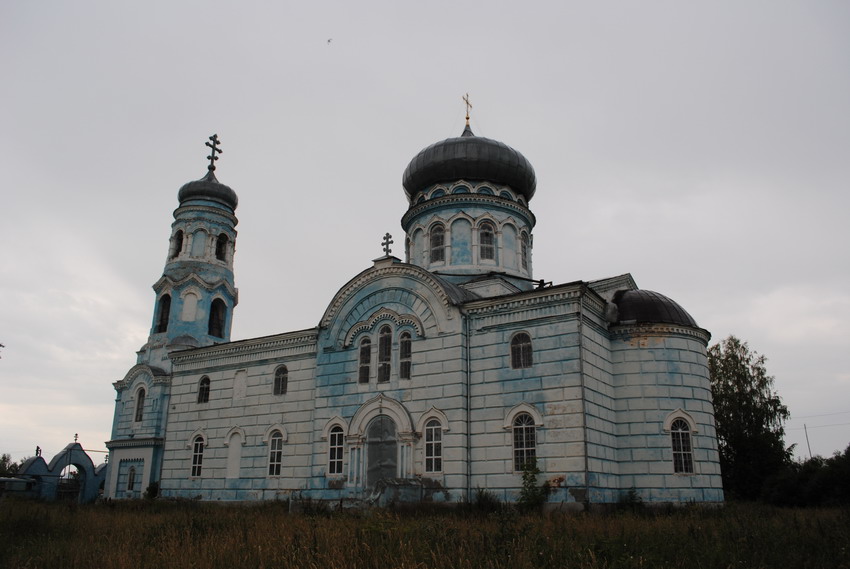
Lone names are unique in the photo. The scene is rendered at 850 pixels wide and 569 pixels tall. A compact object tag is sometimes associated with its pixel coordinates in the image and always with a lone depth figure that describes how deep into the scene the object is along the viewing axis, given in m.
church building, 18.03
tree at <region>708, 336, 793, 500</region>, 27.77
